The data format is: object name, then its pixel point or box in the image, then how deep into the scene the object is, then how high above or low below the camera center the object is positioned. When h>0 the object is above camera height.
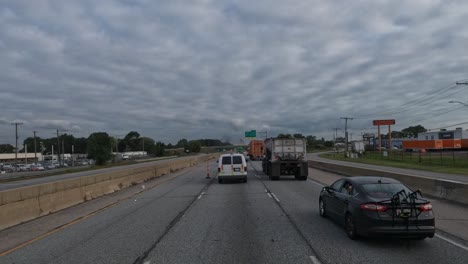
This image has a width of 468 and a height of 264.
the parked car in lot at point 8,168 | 85.18 -2.32
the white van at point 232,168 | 28.69 -1.13
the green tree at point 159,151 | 161.75 +0.56
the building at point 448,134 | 133.71 +3.33
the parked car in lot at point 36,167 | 81.96 -2.17
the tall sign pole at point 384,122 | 136.75 +7.44
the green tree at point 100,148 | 98.44 +1.38
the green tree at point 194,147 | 195.20 +2.03
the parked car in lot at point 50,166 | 91.50 -2.19
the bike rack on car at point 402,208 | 8.92 -1.23
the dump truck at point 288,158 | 30.34 -0.63
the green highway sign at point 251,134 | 94.63 +3.42
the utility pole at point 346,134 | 113.52 +3.47
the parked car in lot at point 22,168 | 86.31 -2.29
